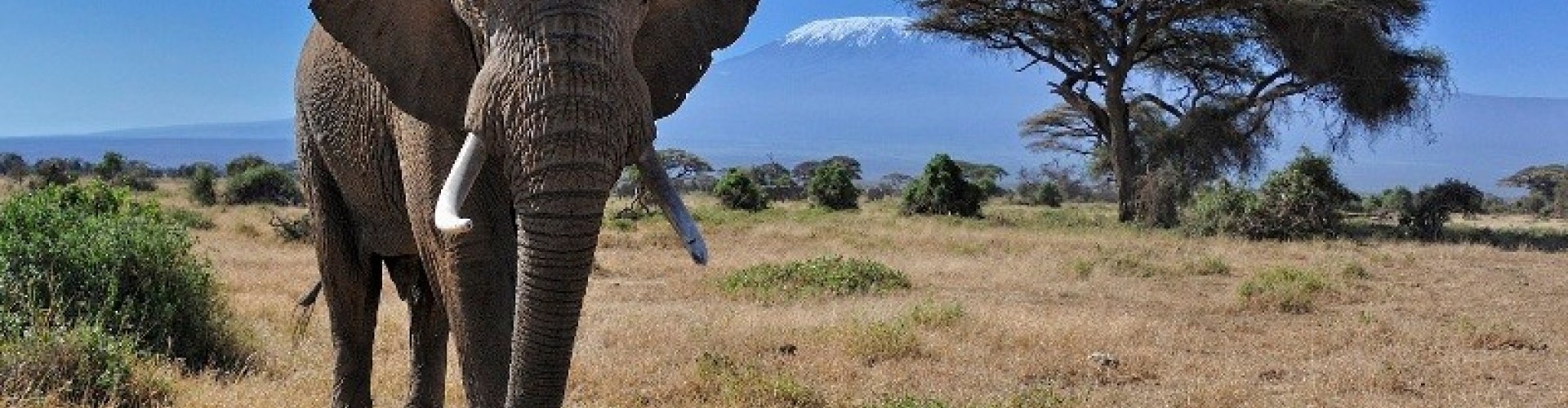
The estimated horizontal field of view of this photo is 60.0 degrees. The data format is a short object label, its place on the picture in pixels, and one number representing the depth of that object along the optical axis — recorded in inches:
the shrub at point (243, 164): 1762.2
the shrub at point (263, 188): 1459.2
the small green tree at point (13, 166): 2157.7
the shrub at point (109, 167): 1891.0
